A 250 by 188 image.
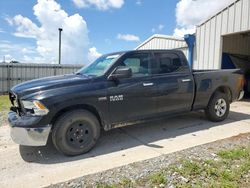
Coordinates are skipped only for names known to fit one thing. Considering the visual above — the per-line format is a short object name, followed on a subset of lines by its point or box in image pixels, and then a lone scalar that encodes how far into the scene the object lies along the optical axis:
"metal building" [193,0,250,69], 7.20
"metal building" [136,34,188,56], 9.89
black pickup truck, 3.20
